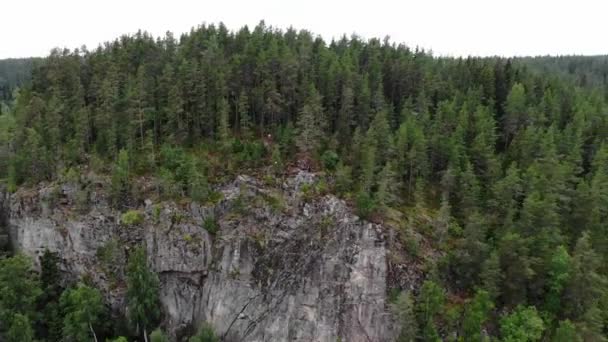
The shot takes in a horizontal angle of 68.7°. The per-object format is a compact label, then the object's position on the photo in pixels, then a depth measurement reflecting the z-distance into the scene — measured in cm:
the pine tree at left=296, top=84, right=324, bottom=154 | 5697
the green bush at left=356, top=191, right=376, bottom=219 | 4772
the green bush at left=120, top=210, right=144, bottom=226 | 5281
